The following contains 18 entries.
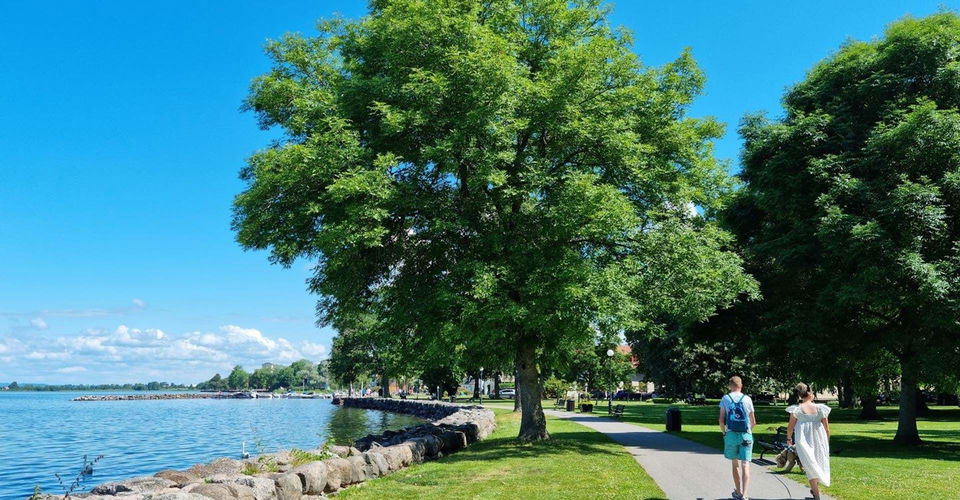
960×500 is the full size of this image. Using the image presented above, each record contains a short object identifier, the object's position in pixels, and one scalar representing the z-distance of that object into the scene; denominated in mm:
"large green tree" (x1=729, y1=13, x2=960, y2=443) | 19906
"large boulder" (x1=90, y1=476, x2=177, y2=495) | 13844
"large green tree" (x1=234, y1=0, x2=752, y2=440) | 17750
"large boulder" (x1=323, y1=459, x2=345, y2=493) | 12789
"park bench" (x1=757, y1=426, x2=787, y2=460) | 16263
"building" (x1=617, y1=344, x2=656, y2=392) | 98625
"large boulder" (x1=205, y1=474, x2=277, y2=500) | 10680
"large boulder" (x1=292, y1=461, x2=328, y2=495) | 12102
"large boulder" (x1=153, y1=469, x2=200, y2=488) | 14330
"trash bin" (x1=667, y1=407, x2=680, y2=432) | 26906
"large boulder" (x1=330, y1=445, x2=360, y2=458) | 15873
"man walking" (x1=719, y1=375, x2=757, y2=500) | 11016
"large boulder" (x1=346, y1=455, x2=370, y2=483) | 13789
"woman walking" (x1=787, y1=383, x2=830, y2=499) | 11062
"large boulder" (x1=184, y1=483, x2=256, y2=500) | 10008
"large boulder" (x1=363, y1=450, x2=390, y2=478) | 14586
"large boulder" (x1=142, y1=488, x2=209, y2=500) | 9359
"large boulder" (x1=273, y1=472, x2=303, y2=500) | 11266
